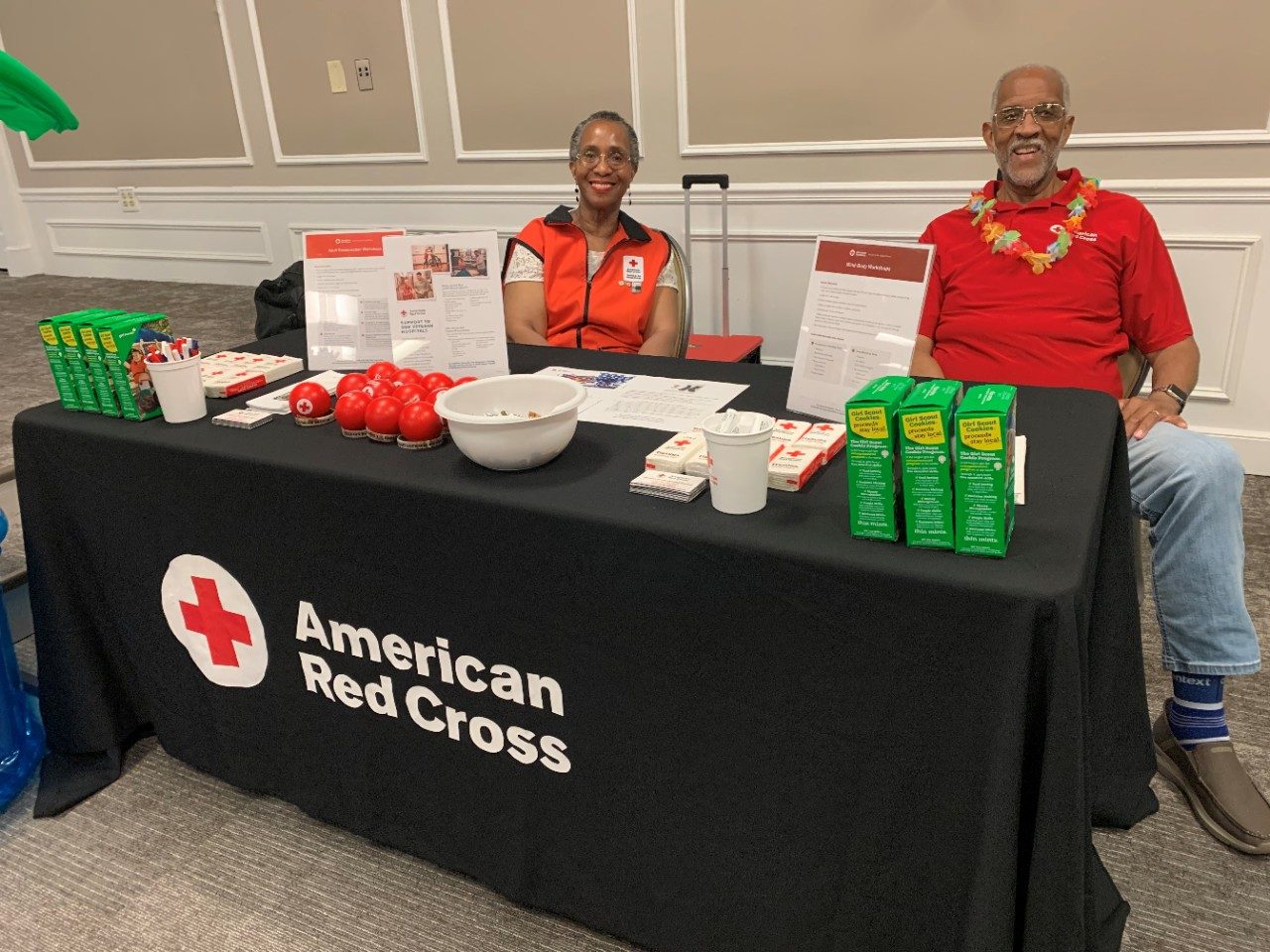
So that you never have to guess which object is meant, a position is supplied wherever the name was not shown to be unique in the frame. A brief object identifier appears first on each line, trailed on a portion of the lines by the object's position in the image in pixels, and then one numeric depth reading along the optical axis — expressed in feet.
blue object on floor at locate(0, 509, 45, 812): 5.56
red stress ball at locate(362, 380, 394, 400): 4.54
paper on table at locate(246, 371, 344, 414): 4.93
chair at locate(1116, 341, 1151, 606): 6.51
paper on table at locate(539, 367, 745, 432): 4.57
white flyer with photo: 5.12
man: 5.36
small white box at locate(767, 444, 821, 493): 3.62
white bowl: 3.81
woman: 7.30
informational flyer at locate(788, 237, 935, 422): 3.90
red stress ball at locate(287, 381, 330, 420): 4.68
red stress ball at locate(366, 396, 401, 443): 4.35
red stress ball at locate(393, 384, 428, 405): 4.40
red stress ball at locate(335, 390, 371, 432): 4.44
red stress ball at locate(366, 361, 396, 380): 4.83
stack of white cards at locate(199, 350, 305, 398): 5.21
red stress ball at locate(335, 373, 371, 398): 4.73
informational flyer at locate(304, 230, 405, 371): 5.46
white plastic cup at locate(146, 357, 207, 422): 4.69
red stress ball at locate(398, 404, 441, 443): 4.24
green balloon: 5.30
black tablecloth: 3.09
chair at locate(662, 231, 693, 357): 7.43
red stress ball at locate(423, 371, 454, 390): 4.69
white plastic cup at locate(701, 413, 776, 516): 3.37
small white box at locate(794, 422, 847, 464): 3.91
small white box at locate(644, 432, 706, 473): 3.77
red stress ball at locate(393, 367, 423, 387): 4.68
